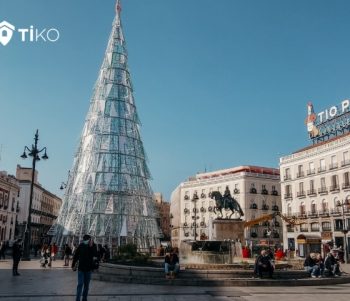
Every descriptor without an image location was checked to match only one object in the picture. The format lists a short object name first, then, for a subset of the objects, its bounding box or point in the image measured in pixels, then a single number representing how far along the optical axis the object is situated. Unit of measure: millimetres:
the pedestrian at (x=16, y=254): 19438
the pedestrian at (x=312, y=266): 18875
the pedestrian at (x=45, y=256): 25844
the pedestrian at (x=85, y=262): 10148
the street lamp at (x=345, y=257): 40328
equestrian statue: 33062
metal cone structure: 47219
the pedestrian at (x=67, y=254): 27531
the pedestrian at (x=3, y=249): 32719
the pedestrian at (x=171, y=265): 16375
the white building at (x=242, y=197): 76062
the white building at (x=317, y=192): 53656
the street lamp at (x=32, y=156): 30656
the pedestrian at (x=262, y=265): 16975
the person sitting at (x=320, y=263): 19422
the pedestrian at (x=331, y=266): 19886
